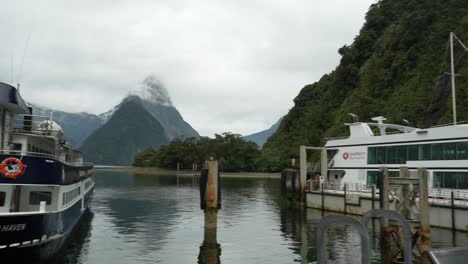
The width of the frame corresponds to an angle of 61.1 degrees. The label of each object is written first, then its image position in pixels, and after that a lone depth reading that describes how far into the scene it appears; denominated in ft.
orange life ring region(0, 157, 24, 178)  65.98
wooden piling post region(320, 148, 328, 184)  156.36
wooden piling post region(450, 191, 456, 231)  99.77
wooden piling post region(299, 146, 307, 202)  156.66
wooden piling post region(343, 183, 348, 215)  134.31
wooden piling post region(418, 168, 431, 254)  72.33
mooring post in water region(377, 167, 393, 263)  77.56
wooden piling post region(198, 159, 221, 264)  81.87
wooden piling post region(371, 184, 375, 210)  122.59
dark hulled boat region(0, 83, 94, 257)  63.77
